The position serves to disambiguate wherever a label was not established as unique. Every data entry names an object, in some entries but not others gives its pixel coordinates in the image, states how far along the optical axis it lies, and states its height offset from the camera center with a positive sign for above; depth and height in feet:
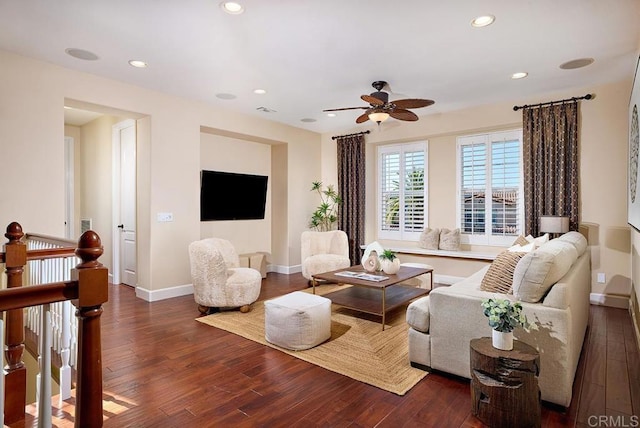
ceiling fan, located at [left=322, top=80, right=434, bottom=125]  13.62 +4.12
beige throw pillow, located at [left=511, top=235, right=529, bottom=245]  13.70 -1.25
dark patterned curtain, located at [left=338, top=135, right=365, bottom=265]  22.81 +1.41
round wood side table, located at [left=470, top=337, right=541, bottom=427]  6.70 -3.42
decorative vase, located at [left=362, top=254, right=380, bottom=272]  14.87 -2.26
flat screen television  19.29 +0.89
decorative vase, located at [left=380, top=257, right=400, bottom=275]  14.47 -2.29
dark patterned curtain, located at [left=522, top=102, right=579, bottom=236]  15.70 +2.09
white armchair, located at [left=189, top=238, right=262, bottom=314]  13.73 -2.83
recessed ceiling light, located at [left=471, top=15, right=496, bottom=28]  9.86 +5.33
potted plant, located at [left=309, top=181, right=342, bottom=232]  23.80 +0.09
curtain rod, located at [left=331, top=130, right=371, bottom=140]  22.55 +4.95
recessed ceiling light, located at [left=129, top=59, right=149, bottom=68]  12.83 +5.43
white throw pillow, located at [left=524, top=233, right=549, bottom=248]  11.57 -1.10
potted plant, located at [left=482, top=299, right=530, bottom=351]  7.05 -2.20
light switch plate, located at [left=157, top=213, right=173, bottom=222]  16.38 -0.25
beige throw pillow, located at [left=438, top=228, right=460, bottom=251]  19.44 -1.69
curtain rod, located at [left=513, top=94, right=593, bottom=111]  15.39 +4.85
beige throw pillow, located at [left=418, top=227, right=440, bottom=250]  20.22 -1.67
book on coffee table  13.38 -2.58
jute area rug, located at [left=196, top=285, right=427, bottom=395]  8.94 -4.13
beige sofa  7.35 -2.58
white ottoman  10.57 -3.37
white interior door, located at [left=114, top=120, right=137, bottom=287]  18.51 +0.52
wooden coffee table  12.56 -3.40
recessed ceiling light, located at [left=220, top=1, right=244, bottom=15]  9.15 +5.34
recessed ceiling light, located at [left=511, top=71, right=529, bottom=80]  13.98 +5.34
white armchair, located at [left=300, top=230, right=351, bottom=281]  18.72 -2.36
